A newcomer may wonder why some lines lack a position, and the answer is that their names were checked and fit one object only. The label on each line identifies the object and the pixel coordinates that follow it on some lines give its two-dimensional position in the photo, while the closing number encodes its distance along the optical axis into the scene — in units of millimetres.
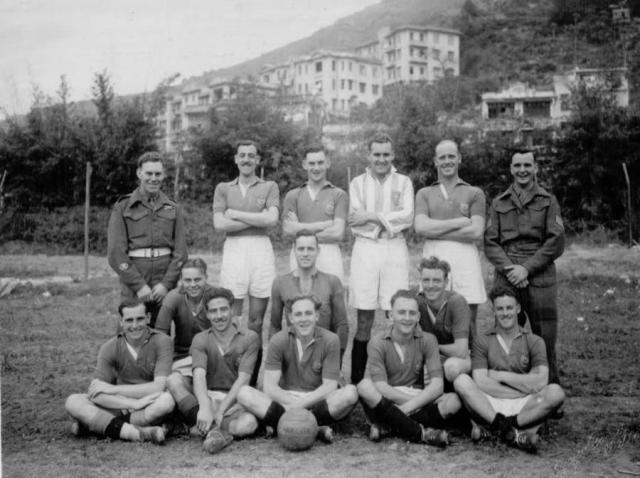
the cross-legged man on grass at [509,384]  4402
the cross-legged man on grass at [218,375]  4660
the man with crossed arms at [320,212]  5480
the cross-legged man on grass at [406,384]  4539
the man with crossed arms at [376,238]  5391
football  4367
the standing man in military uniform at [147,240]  5434
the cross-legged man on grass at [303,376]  4648
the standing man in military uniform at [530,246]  5145
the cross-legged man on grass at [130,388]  4621
